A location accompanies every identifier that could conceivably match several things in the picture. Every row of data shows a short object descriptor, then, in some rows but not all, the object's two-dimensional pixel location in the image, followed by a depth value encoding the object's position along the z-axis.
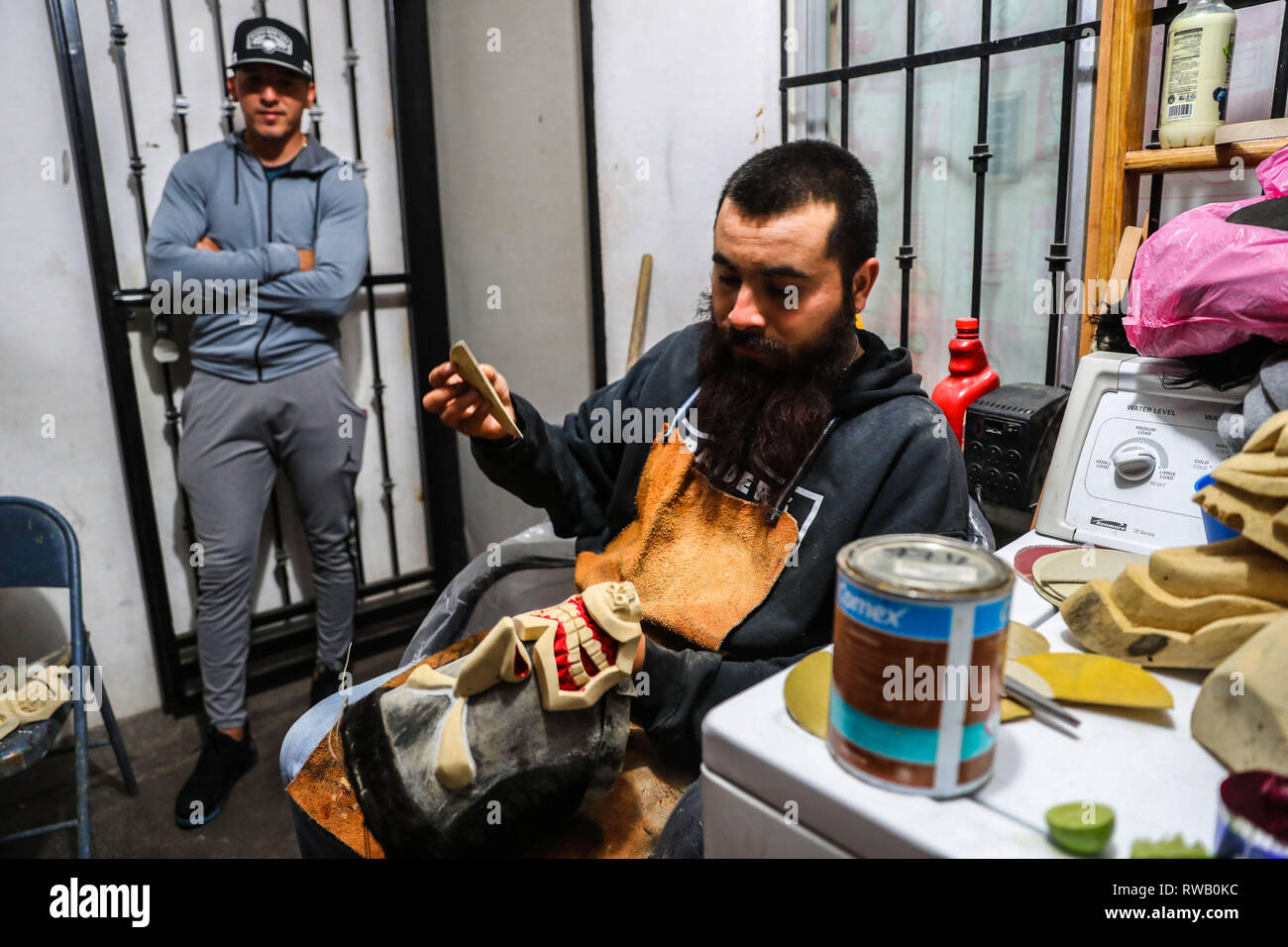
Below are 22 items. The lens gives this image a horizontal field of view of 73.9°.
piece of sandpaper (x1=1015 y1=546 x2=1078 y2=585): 0.94
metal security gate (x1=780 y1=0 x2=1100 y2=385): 1.44
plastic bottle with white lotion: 1.17
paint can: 0.51
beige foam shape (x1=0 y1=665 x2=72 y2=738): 1.73
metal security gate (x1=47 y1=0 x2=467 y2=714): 2.11
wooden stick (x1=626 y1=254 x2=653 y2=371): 2.19
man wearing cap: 2.13
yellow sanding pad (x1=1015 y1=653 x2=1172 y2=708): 0.63
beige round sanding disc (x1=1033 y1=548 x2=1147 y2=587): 0.89
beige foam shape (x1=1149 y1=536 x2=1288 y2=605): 0.67
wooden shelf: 1.11
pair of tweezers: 0.62
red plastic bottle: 1.50
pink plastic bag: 0.90
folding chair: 1.79
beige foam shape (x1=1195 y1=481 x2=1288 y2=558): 0.65
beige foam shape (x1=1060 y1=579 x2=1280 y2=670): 0.66
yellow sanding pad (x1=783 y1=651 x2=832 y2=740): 0.61
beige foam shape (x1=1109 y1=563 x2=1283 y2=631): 0.67
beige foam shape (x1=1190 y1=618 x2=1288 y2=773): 0.54
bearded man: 1.13
